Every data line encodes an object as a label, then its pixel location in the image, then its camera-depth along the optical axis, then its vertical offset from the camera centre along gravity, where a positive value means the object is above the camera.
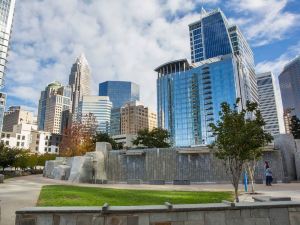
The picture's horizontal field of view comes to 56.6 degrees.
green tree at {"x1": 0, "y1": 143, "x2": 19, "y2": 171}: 41.37 +1.89
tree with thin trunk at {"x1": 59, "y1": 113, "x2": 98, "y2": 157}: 56.06 +6.38
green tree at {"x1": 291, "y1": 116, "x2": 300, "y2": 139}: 46.76 +6.60
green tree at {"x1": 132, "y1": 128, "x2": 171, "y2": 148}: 71.38 +7.47
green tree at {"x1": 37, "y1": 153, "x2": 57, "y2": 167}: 65.61 +2.51
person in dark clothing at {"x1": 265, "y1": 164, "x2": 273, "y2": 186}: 22.31 -0.92
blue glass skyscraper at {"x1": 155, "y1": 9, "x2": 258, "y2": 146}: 138.50 +44.73
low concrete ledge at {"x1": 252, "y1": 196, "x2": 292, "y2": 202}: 7.26 -0.85
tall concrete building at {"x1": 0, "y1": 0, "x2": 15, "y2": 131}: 133.66 +67.49
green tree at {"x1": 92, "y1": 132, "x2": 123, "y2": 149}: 64.54 +7.12
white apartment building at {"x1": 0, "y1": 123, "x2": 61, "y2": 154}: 121.38 +13.51
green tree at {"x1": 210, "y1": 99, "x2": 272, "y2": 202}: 11.80 +1.27
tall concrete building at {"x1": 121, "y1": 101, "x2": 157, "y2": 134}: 196.75 +33.17
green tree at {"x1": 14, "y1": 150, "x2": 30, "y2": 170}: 47.67 +1.56
